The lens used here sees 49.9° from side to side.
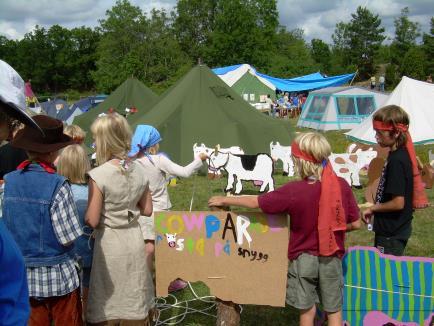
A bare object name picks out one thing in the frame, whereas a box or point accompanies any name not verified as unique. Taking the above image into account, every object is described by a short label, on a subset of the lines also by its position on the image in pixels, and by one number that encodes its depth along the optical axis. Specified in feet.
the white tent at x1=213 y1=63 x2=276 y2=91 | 101.96
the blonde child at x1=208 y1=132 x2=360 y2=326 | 9.47
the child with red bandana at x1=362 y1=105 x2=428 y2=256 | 10.65
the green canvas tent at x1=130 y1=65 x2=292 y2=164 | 35.22
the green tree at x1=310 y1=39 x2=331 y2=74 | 238.05
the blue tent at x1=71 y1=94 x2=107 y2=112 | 73.92
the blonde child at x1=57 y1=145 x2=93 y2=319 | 10.41
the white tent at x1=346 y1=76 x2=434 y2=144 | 44.27
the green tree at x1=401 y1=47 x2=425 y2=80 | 134.51
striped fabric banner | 10.34
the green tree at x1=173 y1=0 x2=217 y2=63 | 226.38
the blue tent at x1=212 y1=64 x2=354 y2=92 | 97.99
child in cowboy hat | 8.06
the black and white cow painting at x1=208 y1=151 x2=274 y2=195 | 26.81
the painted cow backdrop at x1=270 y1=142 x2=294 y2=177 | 34.32
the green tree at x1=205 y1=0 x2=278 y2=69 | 188.55
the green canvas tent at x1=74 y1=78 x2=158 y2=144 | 48.32
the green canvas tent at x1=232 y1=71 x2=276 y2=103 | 103.55
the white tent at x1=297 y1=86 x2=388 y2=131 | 62.69
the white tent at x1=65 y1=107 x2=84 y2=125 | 67.15
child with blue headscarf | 12.28
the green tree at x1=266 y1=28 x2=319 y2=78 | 160.15
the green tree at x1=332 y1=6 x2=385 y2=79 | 210.18
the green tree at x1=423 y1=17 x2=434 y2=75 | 145.26
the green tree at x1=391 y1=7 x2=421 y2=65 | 185.57
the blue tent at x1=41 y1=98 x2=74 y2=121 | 68.10
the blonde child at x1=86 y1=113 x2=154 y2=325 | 9.16
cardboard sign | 10.18
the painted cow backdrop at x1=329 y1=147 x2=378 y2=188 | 30.20
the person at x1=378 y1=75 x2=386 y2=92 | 107.86
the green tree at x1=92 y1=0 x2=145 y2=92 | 188.03
